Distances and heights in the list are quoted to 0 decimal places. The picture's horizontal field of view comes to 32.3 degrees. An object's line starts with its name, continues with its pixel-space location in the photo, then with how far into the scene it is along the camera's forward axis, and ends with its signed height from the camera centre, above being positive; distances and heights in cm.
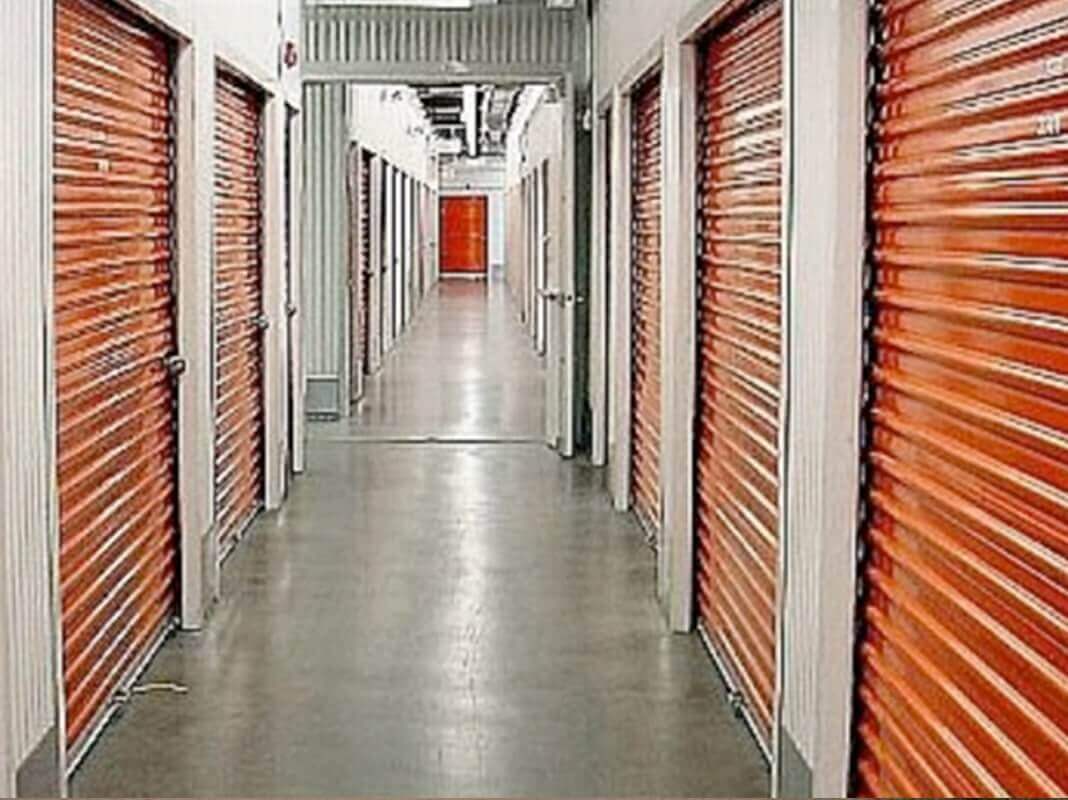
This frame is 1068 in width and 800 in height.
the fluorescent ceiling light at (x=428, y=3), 1076 +149
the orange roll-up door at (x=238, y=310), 765 -23
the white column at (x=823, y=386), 361 -26
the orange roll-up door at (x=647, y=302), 790 -20
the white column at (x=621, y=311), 873 -26
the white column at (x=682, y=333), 626 -26
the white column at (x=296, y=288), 994 -16
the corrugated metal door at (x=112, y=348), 476 -26
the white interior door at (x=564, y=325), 1097 -41
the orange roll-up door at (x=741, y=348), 496 -27
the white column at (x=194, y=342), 626 -29
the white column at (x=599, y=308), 989 -27
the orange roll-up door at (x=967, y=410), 261 -24
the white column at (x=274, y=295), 881 -18
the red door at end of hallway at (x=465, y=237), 4156 +48
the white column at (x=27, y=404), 380 -32
